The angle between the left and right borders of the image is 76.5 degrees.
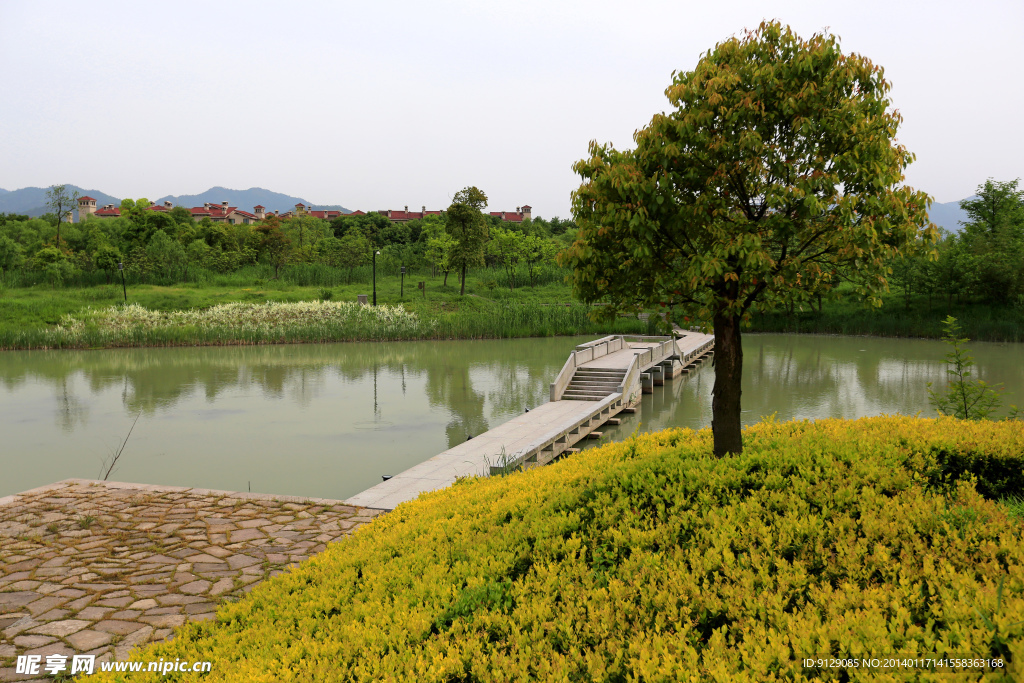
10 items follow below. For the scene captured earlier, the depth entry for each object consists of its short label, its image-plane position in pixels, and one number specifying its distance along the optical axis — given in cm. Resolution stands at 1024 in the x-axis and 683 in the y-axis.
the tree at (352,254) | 5919
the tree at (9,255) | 5306
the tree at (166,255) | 5503
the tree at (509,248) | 6103
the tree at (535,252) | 6100
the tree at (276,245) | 5762
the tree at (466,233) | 5072
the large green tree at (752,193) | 611
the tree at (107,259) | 5312
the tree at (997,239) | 4188
